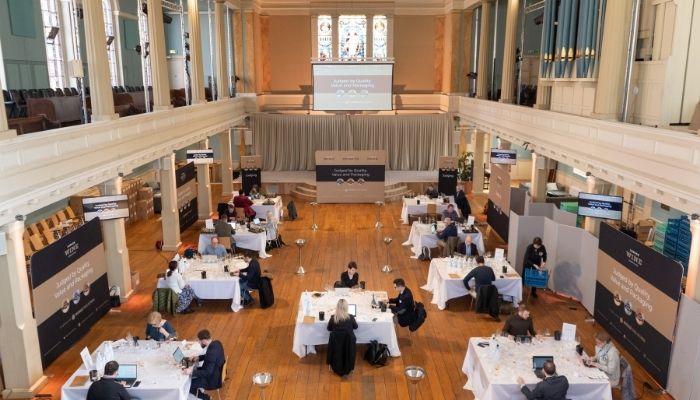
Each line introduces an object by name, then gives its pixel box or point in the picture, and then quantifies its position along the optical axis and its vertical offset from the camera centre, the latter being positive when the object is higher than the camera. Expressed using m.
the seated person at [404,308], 10.36 -4.03
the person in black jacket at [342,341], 9.22 -4.12
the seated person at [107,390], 7.00 -3.73
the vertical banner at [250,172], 22.30 -3.34
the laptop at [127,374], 7.58 -3.81
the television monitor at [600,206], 11.02 -2.32
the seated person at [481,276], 11.60 -3.85
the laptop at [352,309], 9.69 -3.79
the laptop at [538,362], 7.81 -3.79
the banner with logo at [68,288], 9.58 -3.70
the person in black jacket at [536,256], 12.63 -3.75
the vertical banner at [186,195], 17.00 -3.36
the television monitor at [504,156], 16.89 -2.07
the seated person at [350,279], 11.20 -3.77
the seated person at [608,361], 8.20 -3.94
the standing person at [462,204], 18.17 -3.73
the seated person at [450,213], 16.25 -3.62
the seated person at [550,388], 7.18 -3.79
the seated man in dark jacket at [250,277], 12.22 -4.07
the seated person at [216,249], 13.09 -3.78
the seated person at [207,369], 8.15 -4.03
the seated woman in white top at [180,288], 11.53 -4.13
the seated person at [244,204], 17.95 -3.69
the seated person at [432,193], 19.48 -3.66
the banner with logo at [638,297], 8.80 -3.59
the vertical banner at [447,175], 22.08 -3.44
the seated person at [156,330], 8.85 -3.79
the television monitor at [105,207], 10.93 -2.32
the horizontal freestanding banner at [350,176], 22.22 -3.52
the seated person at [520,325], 9.01 -3.77
